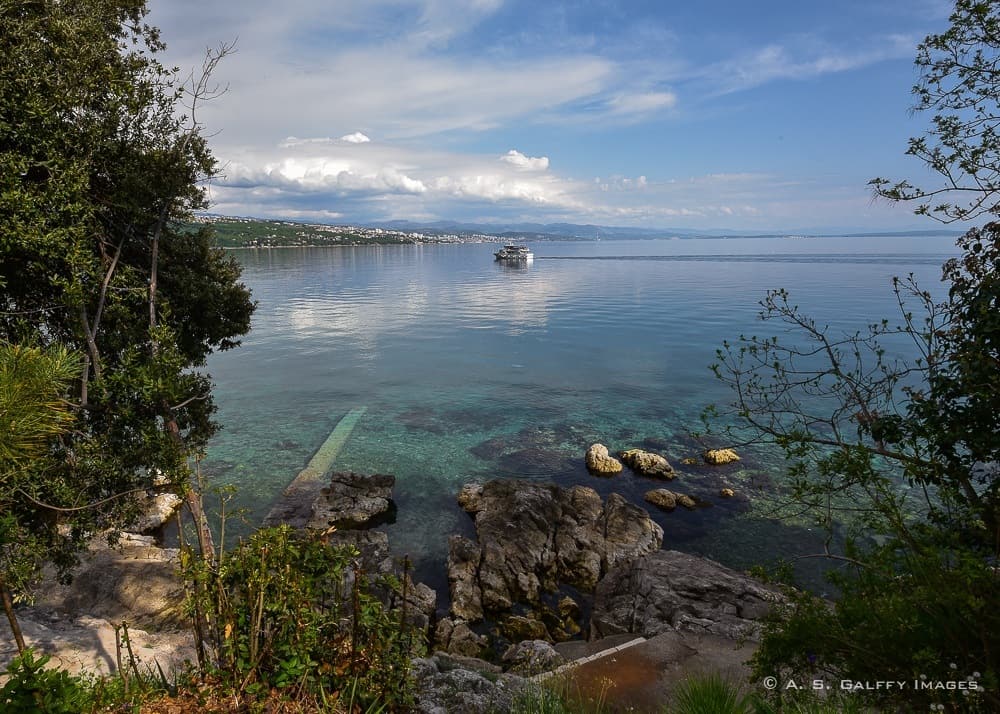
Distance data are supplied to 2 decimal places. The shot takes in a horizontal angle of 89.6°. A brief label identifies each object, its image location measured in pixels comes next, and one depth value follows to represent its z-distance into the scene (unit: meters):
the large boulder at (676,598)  15.48
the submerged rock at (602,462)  28.98
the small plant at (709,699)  6.30
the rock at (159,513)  24.42
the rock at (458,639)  15.90
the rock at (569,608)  18.14
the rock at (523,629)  16.88
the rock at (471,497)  25.19
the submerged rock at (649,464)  28.59
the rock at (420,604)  16.81
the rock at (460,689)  8.66
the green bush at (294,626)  6.36
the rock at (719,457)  30.23
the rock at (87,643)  11.84
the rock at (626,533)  20.97
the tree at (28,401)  6.68
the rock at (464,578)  18.08
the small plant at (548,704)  6.89
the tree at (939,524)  5.82
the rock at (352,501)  24.45
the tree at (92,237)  10.64
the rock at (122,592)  16.25
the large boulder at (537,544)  19.12
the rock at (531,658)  12.74
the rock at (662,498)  25.28
